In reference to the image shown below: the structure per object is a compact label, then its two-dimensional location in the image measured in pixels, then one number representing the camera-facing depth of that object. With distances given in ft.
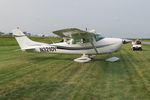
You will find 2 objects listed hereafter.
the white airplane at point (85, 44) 26.94
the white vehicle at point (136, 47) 47.86
